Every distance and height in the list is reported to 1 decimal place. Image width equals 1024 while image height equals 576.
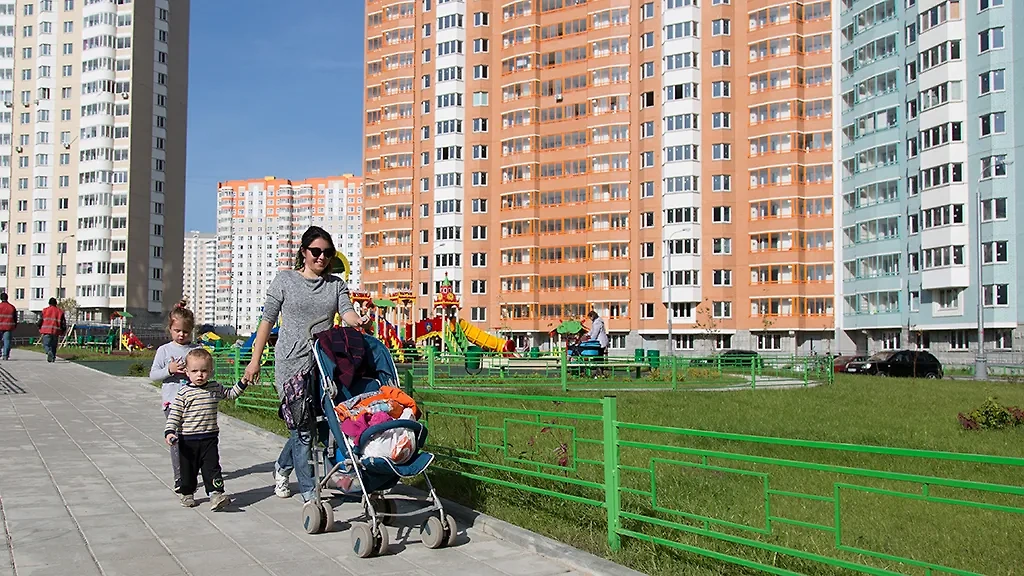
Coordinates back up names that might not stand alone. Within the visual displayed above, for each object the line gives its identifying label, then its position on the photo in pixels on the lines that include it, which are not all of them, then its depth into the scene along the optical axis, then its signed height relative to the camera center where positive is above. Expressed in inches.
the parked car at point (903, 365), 1723.7 -100.0
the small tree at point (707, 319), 2650.1 -12.8
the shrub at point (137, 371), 998.9 -60.9
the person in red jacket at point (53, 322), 1002.8 -7.1
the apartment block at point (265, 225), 7367.1 +748.7
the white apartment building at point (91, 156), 3745.1 +680.1
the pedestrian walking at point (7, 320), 992.9 -4.0
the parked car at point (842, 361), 1956.2 -105.8
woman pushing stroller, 291.1 +1.2
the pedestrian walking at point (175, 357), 322.3 -14.9
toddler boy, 300.8 -38.3
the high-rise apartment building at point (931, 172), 1994.3 +347.5
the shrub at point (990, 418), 672.4 -78.3
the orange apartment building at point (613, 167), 2623.0 +475.5
